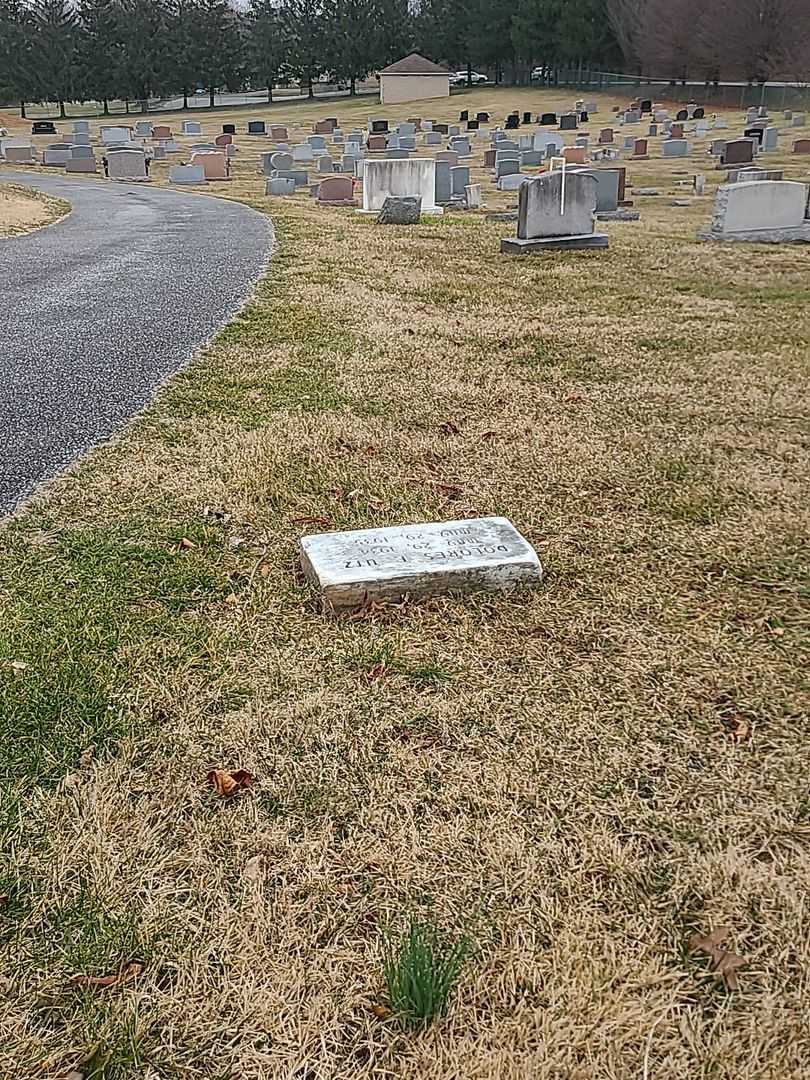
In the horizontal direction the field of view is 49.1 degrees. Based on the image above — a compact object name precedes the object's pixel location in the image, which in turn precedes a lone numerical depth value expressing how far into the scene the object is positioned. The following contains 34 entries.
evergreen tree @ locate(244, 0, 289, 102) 75.06
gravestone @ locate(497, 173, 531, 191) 21.31
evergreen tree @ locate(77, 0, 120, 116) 71.94
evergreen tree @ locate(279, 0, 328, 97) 75.06
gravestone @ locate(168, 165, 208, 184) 25.17
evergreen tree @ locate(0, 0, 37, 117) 71.38
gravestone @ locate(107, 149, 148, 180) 27.31
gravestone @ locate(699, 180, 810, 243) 13.14
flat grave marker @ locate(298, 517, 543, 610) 3.35
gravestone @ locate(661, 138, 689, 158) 30.77
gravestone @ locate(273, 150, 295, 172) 27.45
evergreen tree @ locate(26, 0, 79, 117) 71.12
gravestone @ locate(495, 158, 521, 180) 23.00
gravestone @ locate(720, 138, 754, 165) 24.66
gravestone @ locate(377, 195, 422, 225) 14.70
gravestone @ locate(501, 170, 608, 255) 11.64
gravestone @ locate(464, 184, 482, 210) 17.67
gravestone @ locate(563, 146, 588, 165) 26.74
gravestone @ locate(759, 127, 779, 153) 29.45
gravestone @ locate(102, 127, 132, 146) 39.03
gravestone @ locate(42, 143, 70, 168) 31.08
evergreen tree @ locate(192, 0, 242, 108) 74.19
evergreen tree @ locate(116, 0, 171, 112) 71.38
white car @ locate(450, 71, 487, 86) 79.12
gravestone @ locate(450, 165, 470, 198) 18.19
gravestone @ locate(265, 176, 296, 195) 20.98
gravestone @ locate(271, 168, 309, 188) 23.30
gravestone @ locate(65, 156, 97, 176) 29.19
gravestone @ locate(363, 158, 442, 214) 16.06
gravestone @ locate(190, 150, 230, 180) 25.78
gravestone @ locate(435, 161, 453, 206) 17.70
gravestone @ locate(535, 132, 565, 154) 31.77
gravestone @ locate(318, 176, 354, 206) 18.55
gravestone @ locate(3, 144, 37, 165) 33.19
